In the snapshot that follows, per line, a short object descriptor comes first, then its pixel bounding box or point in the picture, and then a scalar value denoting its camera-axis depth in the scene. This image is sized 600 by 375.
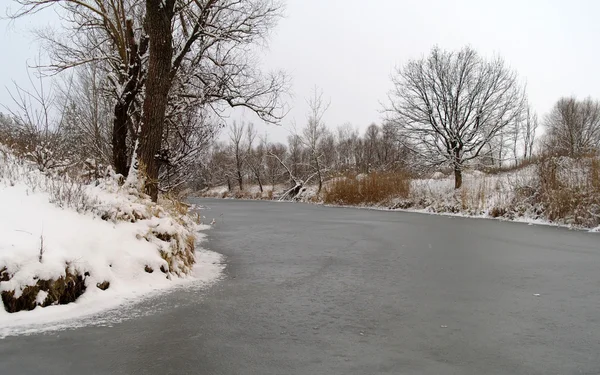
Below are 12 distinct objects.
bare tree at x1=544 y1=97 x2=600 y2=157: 42.62
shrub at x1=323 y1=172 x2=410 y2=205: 25.78
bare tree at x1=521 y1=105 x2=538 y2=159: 57.31
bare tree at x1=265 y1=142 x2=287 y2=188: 53.09
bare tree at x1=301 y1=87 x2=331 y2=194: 38.75
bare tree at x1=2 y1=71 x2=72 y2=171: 8.36
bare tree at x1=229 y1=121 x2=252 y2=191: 59.69
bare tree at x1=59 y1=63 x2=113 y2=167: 12.06
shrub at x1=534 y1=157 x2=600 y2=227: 13.86
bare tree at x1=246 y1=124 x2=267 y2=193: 56.38
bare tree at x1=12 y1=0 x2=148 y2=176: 9.79
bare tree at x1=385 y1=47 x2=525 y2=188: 25.20
